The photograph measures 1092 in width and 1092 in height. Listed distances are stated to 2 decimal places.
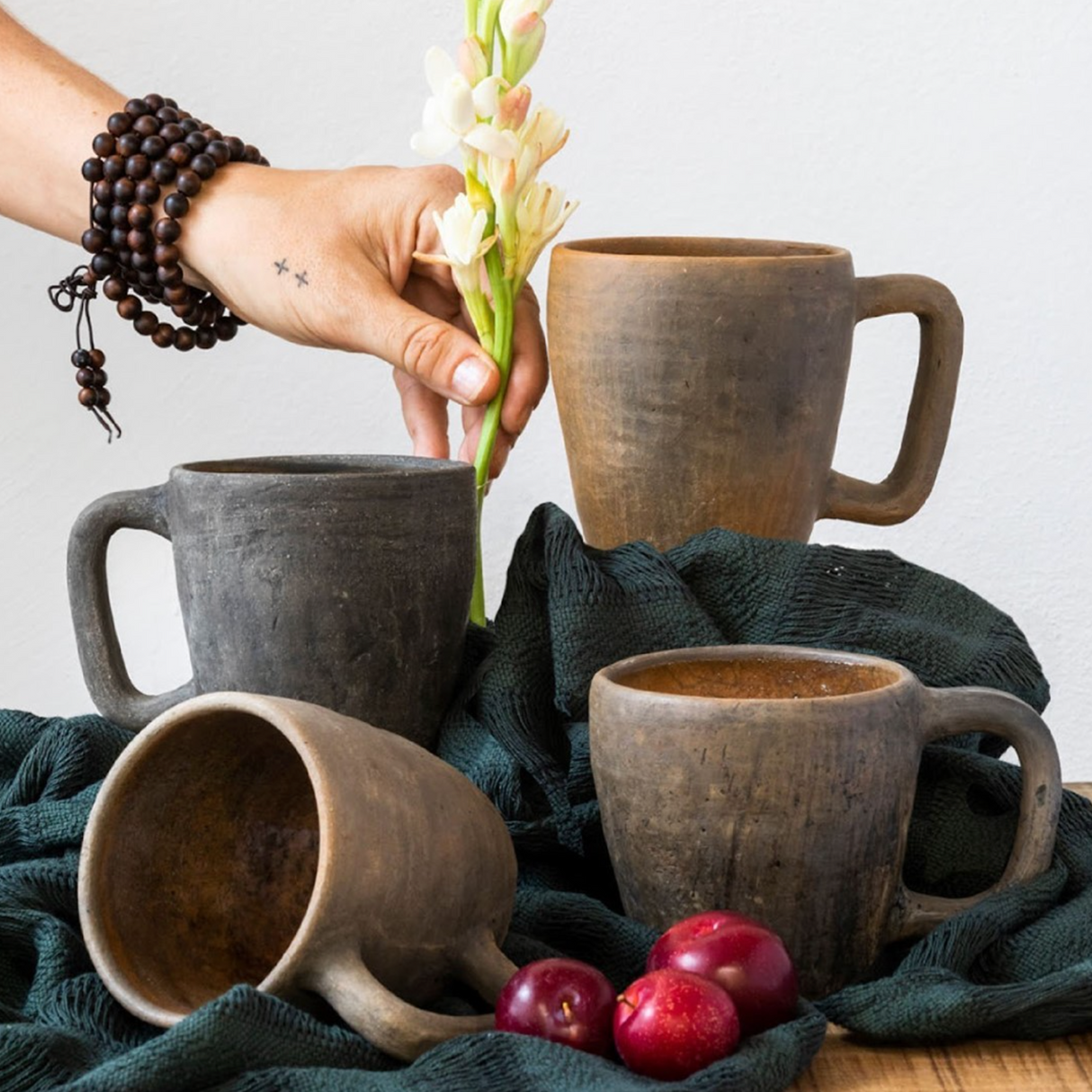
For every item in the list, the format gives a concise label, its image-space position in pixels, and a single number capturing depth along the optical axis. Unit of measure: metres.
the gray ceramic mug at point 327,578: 1.18
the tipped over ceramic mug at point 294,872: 1.04
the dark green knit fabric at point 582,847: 1.03
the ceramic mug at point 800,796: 1.08
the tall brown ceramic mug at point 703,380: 1.29
